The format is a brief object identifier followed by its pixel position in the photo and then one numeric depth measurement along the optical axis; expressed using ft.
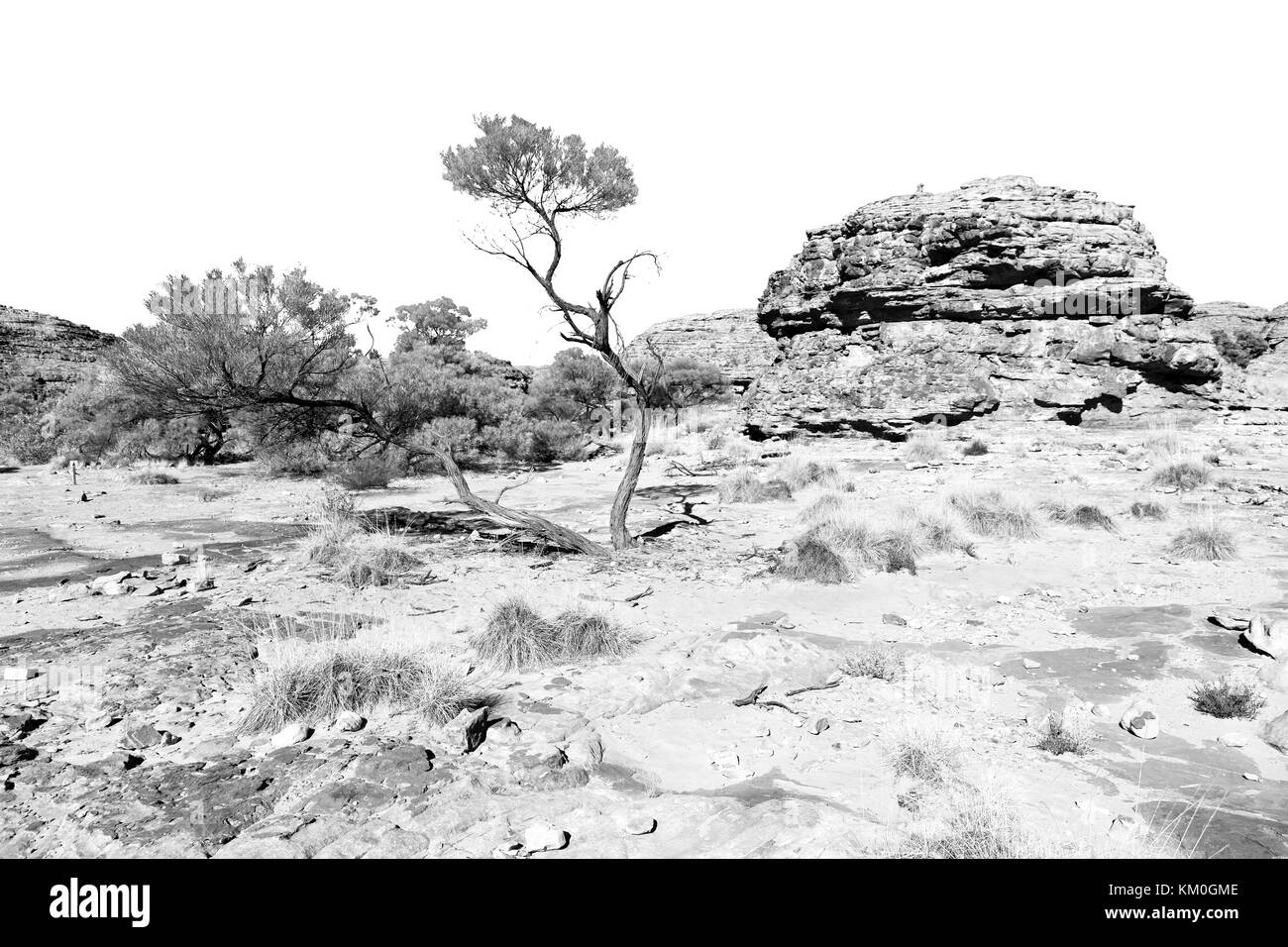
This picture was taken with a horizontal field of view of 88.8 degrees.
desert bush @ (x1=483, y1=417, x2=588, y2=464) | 79.51
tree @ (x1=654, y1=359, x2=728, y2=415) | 147.51
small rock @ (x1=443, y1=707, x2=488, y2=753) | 12.90
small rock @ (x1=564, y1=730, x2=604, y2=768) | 12.52
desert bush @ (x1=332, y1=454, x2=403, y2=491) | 56.70
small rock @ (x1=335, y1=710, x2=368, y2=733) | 13.47
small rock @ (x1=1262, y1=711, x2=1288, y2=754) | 12.72
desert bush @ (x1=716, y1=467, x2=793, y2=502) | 45.06
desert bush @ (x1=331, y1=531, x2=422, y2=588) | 24.88
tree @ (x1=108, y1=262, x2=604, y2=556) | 30.37
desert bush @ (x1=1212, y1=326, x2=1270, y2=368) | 115.34
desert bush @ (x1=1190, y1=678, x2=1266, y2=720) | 14.10
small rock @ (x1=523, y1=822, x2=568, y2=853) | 9.64
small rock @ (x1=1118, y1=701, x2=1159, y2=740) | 13.42
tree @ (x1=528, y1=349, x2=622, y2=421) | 127.75
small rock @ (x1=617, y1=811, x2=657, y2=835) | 10.15
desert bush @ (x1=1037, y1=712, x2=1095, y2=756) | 12.65
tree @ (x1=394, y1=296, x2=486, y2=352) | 125.59
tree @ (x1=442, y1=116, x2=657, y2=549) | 28.68
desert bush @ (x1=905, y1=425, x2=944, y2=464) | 60.08
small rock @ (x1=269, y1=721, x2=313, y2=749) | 12.84
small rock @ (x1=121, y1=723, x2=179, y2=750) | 12.71
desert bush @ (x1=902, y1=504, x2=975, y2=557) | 29.22
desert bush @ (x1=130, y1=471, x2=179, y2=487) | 59.41
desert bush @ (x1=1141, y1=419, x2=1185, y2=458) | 55.16
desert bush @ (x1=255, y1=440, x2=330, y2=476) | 65.46
